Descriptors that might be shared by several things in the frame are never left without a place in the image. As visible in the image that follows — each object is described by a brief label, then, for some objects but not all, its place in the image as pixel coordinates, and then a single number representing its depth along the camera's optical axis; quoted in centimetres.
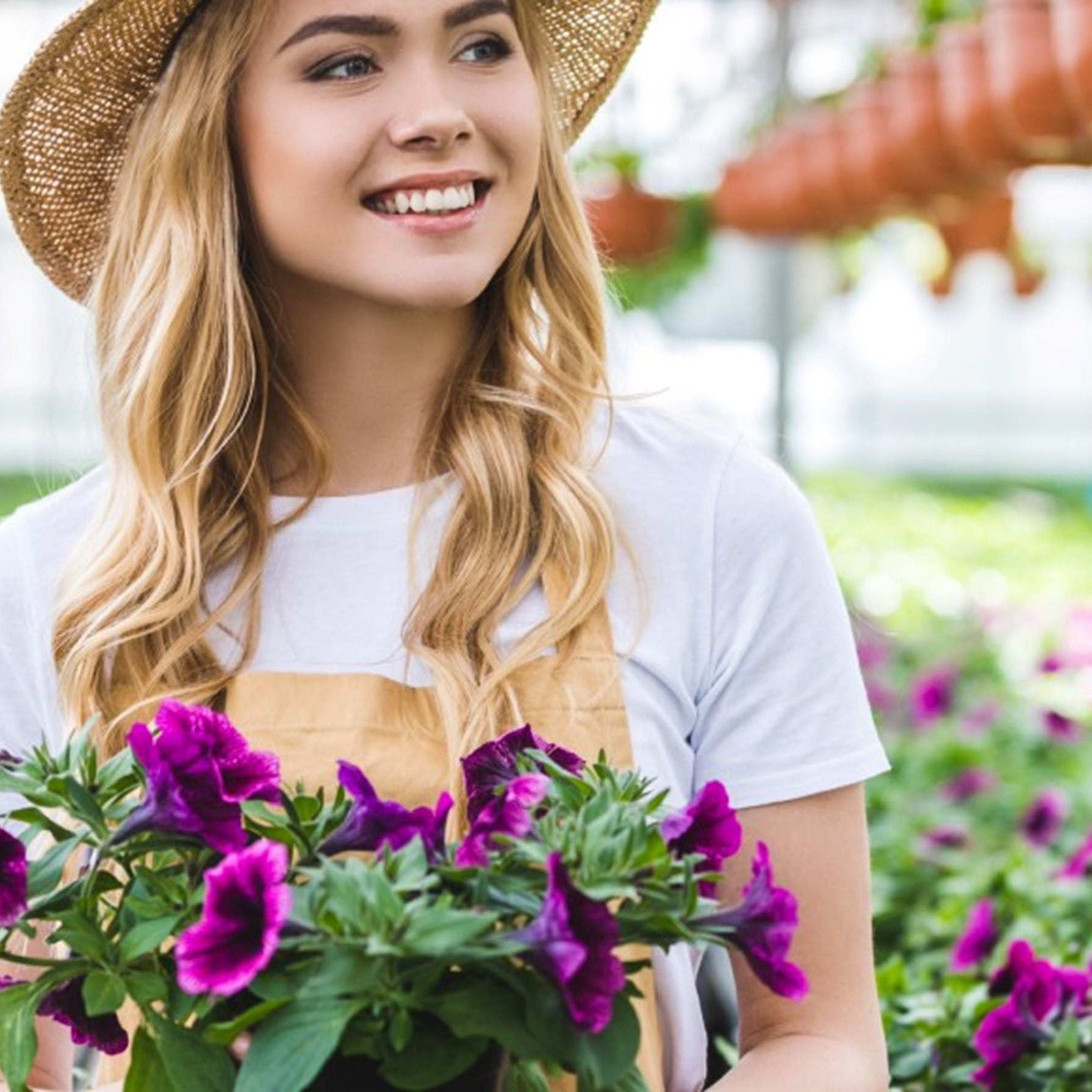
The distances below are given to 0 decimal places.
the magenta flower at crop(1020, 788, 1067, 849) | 329
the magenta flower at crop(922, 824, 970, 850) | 333
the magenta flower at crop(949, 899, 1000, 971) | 236
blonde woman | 154
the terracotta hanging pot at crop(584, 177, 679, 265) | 777
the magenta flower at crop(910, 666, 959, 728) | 459
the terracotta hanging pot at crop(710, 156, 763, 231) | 676
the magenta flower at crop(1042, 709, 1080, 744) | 422
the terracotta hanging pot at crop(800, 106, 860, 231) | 534
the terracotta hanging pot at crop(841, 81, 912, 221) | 455
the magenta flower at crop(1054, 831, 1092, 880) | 270
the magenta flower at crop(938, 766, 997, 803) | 382
